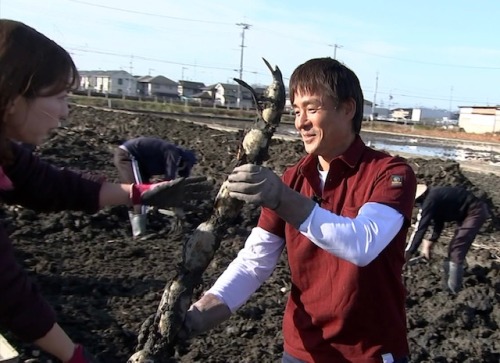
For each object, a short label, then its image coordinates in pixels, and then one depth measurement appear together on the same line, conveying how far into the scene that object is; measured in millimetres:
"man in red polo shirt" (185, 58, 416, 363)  1927
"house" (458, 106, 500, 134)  59500
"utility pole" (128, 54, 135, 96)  93862
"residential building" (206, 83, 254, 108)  88562
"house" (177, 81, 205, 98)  98375
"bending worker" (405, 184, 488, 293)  6566
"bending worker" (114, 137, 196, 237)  7395
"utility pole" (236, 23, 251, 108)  69500
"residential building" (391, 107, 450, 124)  101562
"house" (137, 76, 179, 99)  91750
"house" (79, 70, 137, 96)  92938
